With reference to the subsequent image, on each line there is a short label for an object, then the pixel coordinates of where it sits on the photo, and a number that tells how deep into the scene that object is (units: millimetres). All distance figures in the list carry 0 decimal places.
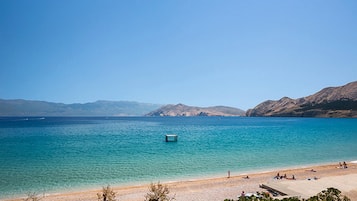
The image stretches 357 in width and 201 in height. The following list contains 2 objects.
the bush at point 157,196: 16789
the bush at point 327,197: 16528
